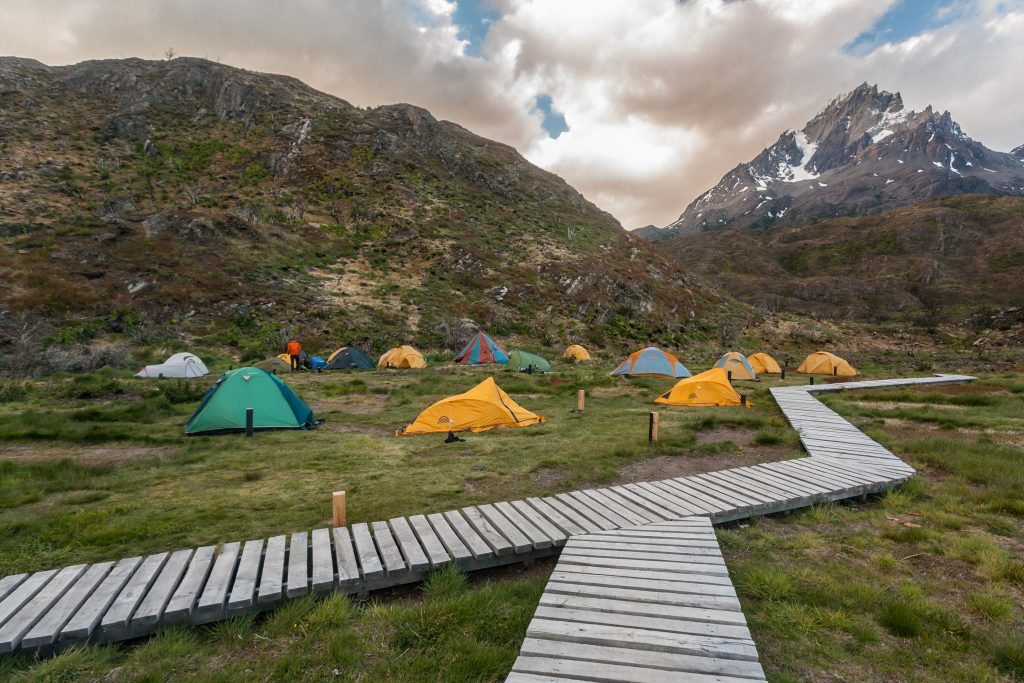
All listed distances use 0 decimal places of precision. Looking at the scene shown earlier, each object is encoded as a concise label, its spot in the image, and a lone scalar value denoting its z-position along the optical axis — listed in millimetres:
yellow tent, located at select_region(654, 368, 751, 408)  16234
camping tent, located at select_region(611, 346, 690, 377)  23609
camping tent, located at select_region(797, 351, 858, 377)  26984
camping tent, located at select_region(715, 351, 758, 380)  24359
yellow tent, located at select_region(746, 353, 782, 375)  28266
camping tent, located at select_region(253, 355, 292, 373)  22709
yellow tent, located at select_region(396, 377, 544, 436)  12055
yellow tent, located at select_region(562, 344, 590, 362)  32003
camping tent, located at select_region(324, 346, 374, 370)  25406
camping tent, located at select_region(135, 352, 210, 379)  19766
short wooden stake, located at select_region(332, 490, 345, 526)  5656
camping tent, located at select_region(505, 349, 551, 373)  25109
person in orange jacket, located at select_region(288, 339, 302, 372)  23656
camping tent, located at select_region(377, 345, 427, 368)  26266
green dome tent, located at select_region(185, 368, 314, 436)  11531
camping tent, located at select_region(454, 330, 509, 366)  28734
